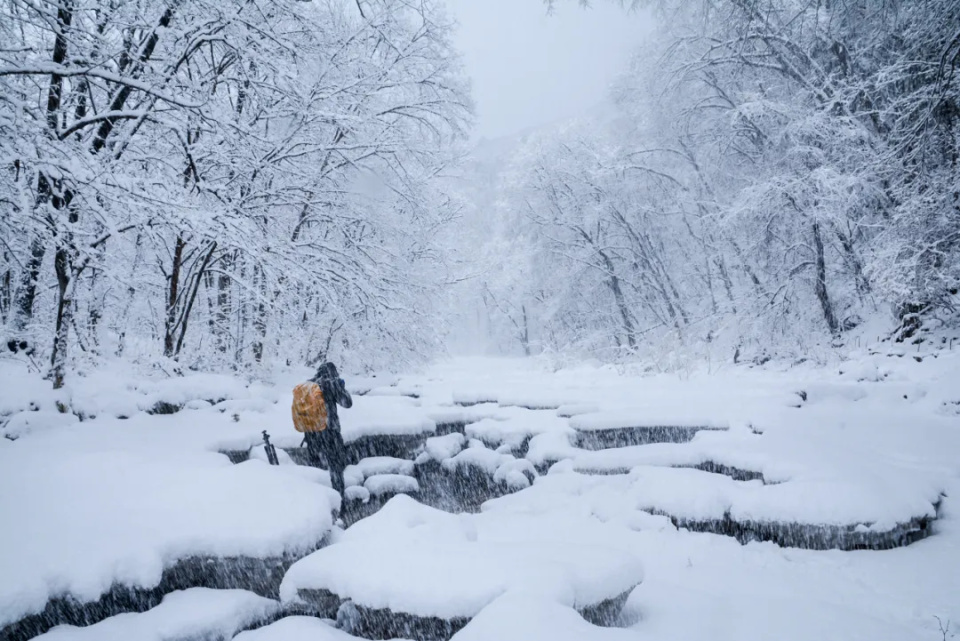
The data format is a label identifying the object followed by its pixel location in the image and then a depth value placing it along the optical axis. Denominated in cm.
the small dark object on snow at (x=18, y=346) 603
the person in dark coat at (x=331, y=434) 593
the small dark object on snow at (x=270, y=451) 579
